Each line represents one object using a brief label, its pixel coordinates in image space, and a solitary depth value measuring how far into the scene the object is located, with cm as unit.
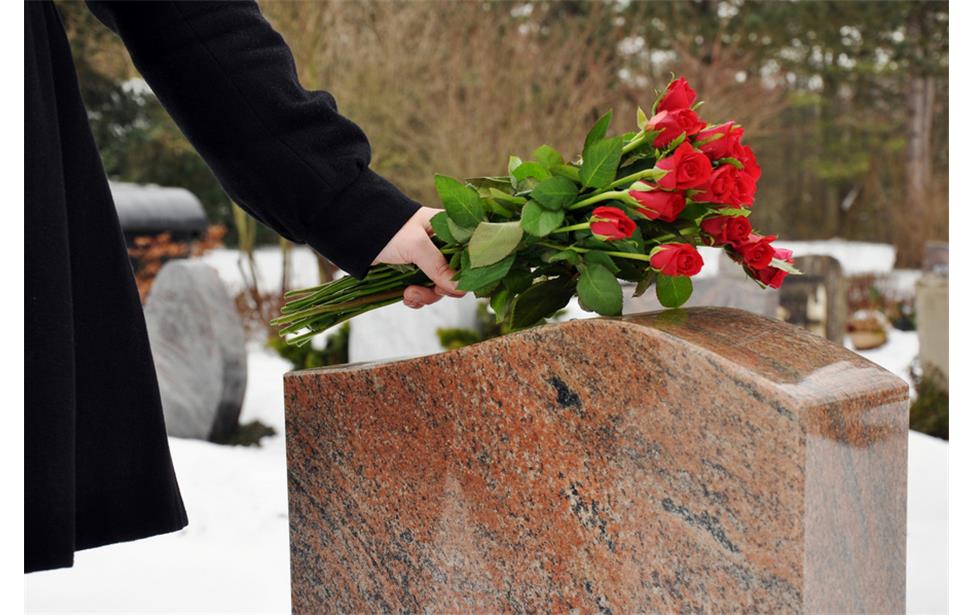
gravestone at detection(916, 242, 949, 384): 588
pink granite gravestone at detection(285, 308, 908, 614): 132
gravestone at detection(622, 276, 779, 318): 555
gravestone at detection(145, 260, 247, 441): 523
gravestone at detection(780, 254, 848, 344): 713
